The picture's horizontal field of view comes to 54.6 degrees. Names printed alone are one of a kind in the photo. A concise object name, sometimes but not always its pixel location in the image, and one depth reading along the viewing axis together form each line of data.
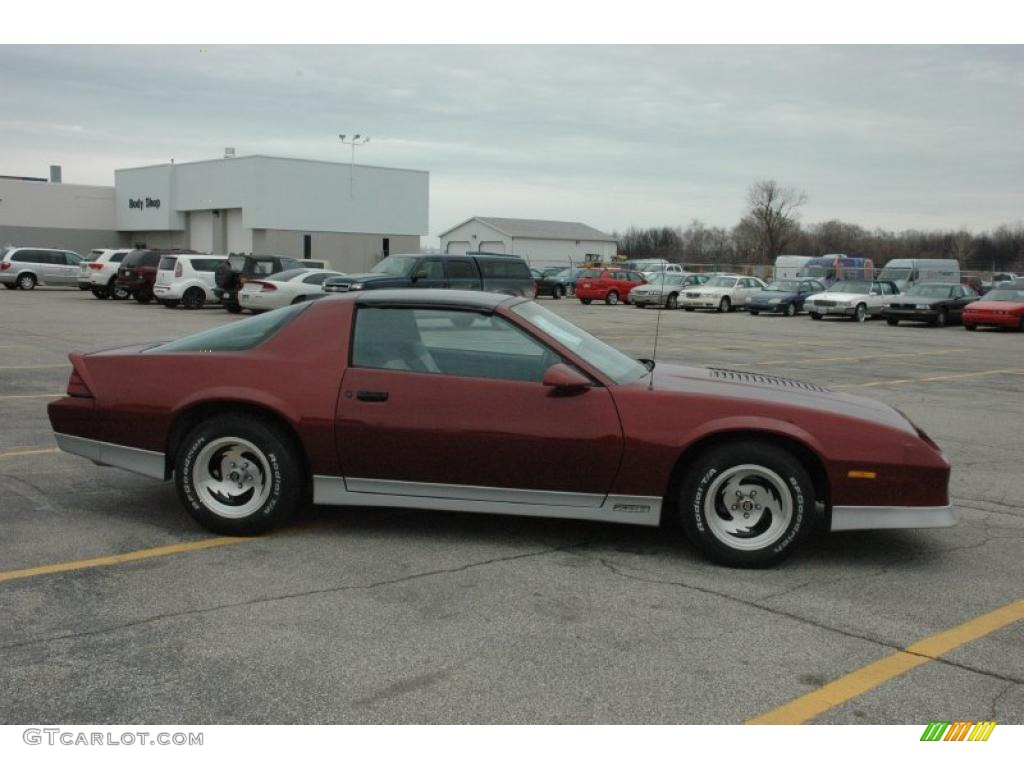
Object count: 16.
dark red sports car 5.19
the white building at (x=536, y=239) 93.19
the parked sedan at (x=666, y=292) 39.22
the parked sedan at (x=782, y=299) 36.25
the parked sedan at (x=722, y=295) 38.03
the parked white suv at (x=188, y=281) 28.75
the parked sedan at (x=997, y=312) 28.92
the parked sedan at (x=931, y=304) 30.83
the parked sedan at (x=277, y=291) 25.31
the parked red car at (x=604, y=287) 41.16
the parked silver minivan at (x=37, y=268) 38.44
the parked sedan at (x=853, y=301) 33.44
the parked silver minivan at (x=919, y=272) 43.09
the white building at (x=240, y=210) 56.31
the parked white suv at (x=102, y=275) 32.47
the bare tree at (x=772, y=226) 106.88
